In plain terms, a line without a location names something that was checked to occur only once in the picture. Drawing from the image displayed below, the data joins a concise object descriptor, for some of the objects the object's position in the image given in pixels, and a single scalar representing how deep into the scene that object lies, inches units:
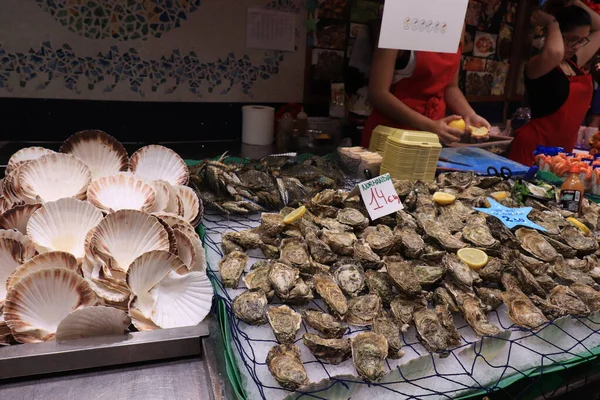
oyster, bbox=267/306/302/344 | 38.5
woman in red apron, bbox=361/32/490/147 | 91.8
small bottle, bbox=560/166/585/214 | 72.9
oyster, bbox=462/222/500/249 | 55.0
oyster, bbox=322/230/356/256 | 51.7
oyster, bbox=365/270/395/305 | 46.1
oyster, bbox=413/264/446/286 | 47.7
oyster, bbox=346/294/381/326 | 42.2
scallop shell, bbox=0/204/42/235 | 42.1
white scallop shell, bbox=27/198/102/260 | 40.5
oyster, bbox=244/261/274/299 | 44.4
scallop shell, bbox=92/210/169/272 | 39.3
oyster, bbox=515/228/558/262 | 55.9
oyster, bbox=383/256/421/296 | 45.0
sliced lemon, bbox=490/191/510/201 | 70.6
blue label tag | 61.0
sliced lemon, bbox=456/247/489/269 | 50.9
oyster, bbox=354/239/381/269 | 50.0
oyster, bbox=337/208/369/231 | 57.4
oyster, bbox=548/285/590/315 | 46.0
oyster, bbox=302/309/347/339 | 39.2
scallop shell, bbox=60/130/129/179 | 55.9
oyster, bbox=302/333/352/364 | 37.0
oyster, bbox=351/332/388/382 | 35.0
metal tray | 31.4
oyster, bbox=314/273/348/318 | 42.4
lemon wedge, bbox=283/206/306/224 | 56.6
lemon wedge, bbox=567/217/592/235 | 64.7
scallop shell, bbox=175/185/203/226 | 52.0
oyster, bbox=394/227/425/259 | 51.9
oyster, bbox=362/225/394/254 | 52.5
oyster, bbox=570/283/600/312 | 48.0
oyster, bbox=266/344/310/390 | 33.2
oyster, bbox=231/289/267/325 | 40.4
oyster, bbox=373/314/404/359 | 38.4
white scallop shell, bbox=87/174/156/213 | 47.1
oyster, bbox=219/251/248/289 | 46.1
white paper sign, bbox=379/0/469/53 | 63.2
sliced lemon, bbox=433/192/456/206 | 66.2
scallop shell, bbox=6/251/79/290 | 35.7
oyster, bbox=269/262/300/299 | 43.6
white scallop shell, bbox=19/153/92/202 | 48.1
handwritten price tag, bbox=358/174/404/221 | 59.4
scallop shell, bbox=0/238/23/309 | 37.9
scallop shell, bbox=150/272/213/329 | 37.1
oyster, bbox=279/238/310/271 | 48.2
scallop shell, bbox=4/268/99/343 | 33.6
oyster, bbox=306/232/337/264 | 50.7
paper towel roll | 124.3
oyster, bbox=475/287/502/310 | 46.6
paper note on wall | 127.3
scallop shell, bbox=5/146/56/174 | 53.3
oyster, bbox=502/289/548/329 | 44.1
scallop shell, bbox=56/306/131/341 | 32.7
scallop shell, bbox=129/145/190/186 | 57.6
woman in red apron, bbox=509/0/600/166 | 119.3
